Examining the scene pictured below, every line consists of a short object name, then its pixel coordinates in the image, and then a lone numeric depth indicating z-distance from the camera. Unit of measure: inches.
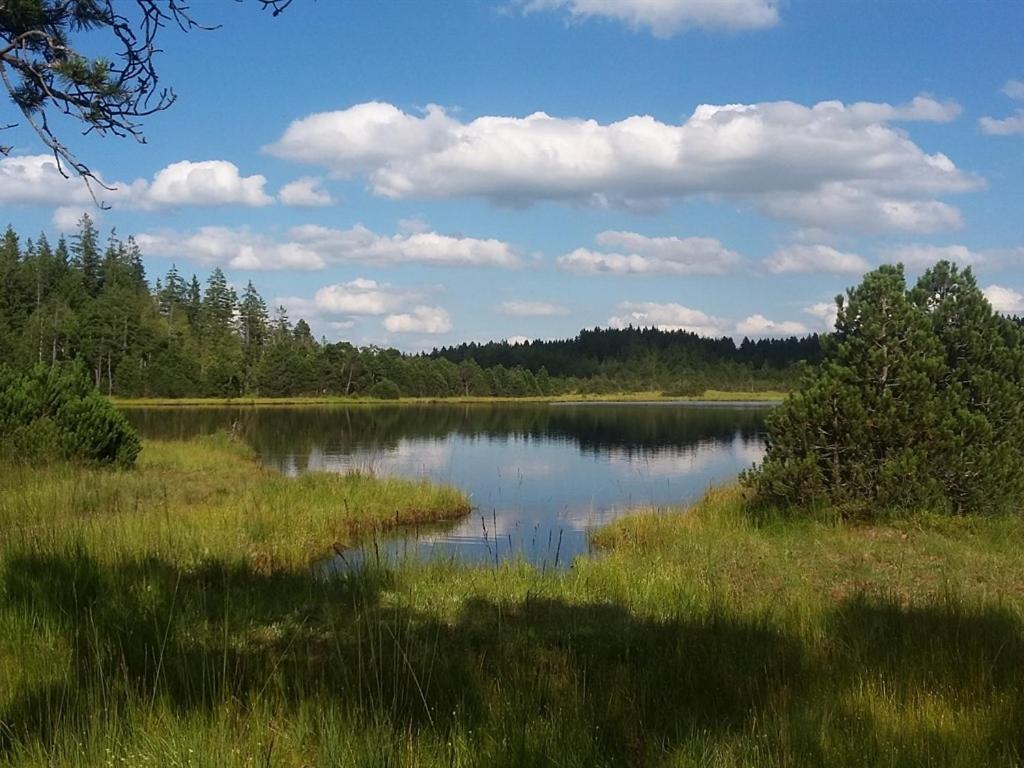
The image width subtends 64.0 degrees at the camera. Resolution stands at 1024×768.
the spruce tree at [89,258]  4288.9
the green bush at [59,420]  665.0
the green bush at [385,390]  4160.9
